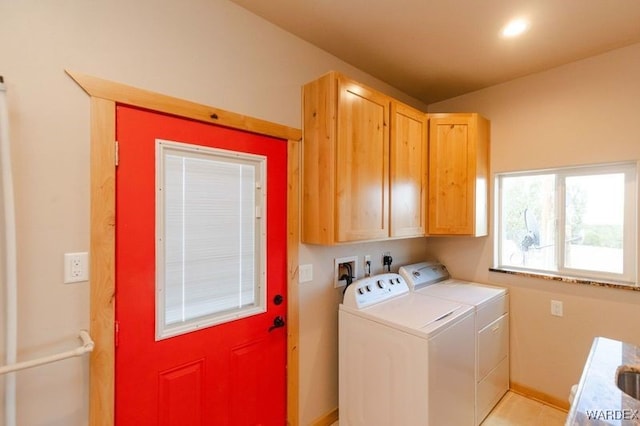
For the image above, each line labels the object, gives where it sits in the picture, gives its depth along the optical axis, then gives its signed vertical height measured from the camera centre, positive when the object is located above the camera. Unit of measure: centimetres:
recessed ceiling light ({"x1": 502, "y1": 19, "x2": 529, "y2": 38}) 175 +116
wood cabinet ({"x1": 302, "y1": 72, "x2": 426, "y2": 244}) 174 +33
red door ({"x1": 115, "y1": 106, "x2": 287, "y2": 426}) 127 -63
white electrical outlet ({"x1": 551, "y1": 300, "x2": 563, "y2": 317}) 227 -76
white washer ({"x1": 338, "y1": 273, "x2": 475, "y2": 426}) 160 -90
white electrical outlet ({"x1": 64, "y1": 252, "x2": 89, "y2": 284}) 115 -22
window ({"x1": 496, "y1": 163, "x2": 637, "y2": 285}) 209 -7
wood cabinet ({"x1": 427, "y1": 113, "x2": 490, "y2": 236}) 241 +33
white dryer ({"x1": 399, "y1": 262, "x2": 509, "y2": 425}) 207 -84
